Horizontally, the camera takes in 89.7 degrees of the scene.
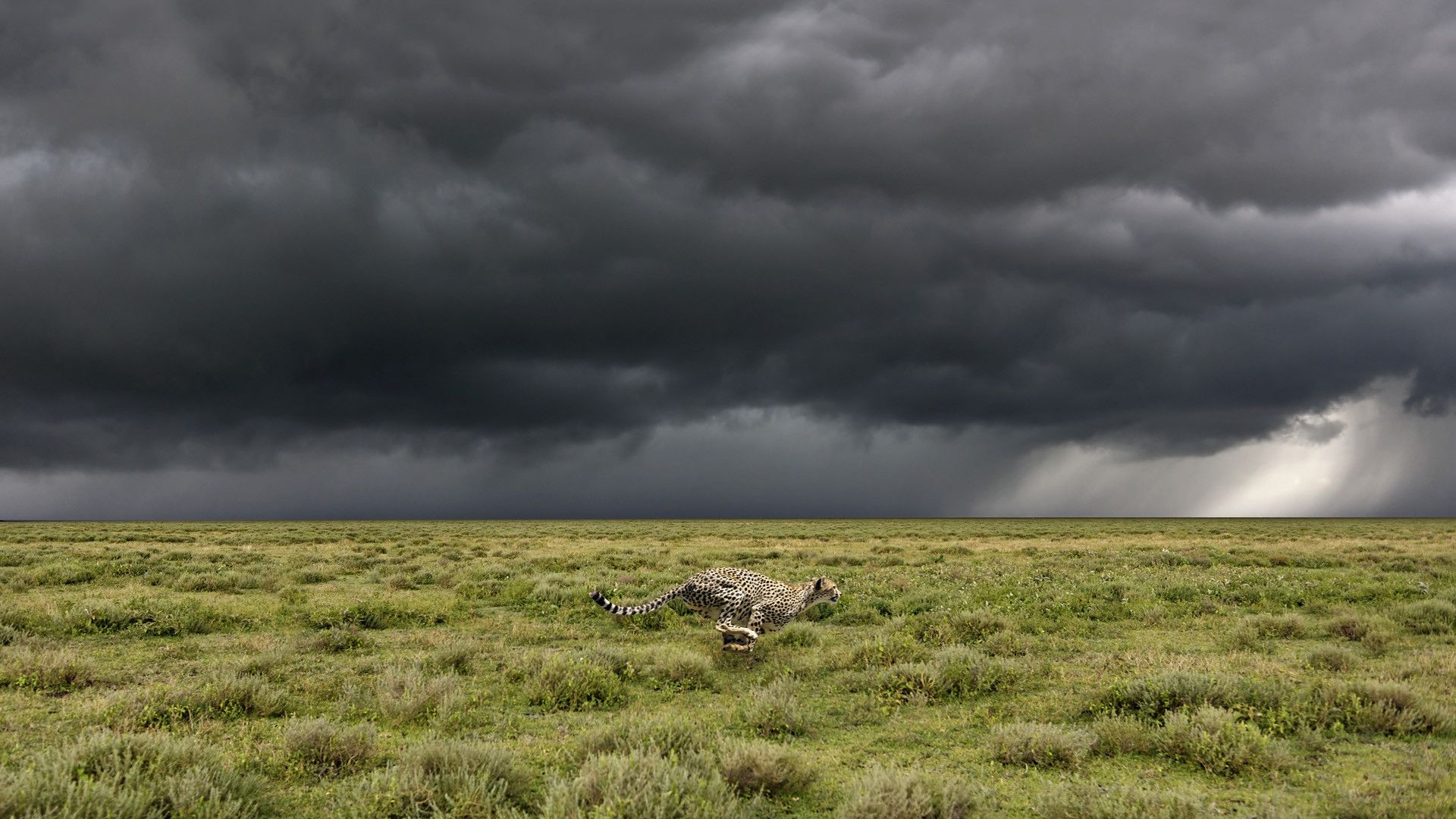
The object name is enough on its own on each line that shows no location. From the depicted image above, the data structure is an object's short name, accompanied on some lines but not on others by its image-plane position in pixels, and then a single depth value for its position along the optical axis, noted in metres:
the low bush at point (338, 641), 12.81
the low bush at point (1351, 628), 13.41
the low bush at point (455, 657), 11.30
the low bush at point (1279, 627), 13.65
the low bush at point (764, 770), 6.47
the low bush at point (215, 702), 8.48
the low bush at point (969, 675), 9.74
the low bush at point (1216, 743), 6.84
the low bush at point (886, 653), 11.30
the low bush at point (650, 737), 7.05
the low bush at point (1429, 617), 13.98
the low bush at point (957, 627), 13.20
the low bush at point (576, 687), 9.34
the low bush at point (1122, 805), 5.55
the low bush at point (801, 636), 13.33
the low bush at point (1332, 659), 10.78
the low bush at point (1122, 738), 7.44
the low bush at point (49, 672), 9.91
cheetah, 12.59
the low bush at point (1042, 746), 7.14
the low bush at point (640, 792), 5.45
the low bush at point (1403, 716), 7.81
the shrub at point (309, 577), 23.41
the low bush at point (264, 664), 10.82
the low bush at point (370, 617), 15.30
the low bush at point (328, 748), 6.98
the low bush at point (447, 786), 5.79
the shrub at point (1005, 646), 12.25
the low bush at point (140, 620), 14.16
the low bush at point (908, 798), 5.70
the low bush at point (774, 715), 8.27
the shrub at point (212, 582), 21.48
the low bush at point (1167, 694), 8.55
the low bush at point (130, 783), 5.41
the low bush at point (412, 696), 8.62
